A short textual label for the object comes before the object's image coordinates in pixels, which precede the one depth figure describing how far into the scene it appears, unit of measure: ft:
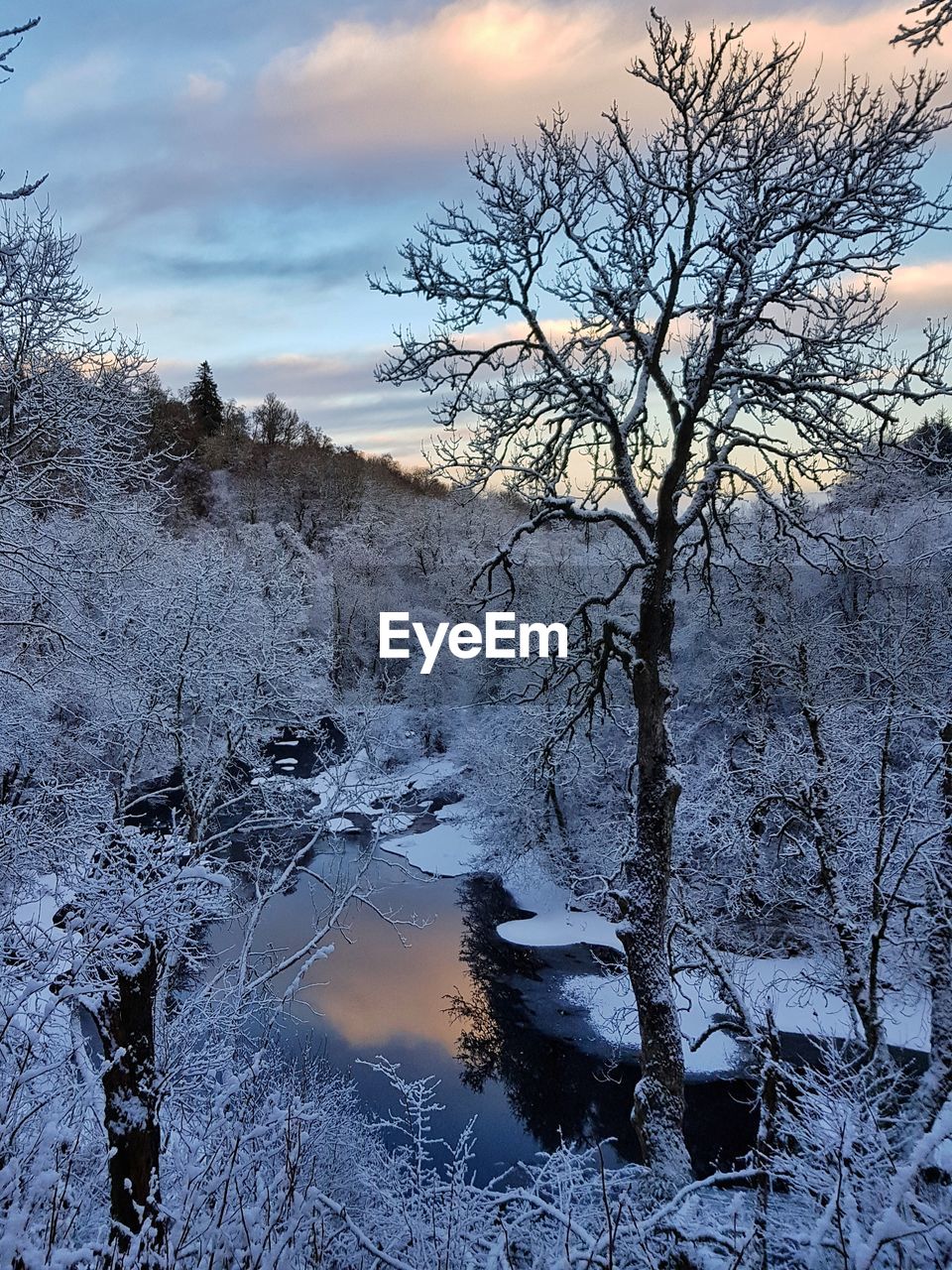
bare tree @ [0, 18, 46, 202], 11.86
